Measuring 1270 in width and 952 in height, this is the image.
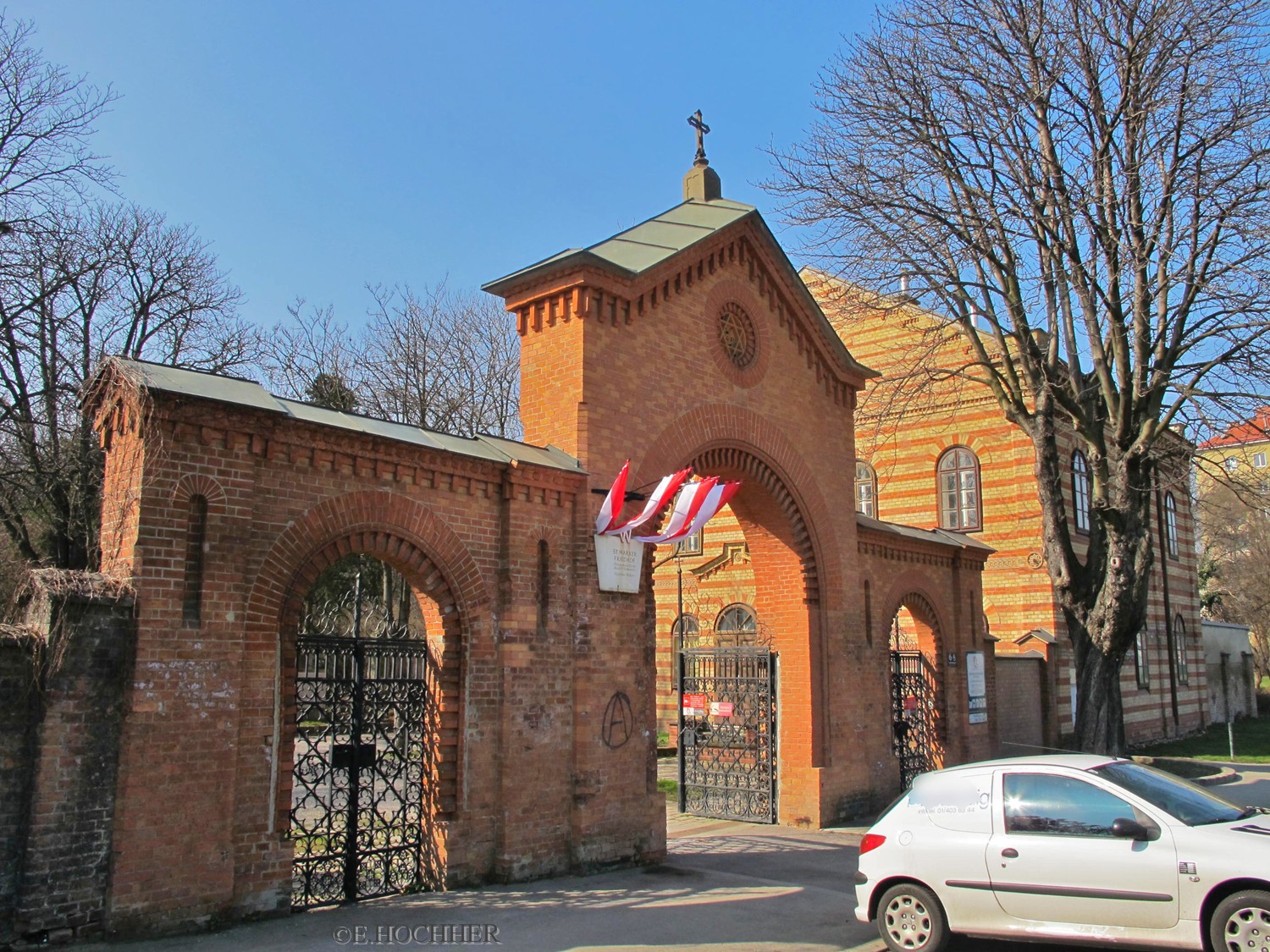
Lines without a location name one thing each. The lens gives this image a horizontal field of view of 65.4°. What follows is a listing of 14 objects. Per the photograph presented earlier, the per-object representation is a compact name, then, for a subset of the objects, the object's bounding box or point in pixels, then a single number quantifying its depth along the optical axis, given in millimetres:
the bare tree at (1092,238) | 13500
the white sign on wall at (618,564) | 11117
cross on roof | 15039
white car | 6441
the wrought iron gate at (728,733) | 14367
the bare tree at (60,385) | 16891
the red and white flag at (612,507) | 11070
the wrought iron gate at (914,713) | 16578
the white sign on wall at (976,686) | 17953
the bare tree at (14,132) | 15750
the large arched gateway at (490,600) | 7574
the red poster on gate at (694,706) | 14742
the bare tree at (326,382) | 25594
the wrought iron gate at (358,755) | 8672
